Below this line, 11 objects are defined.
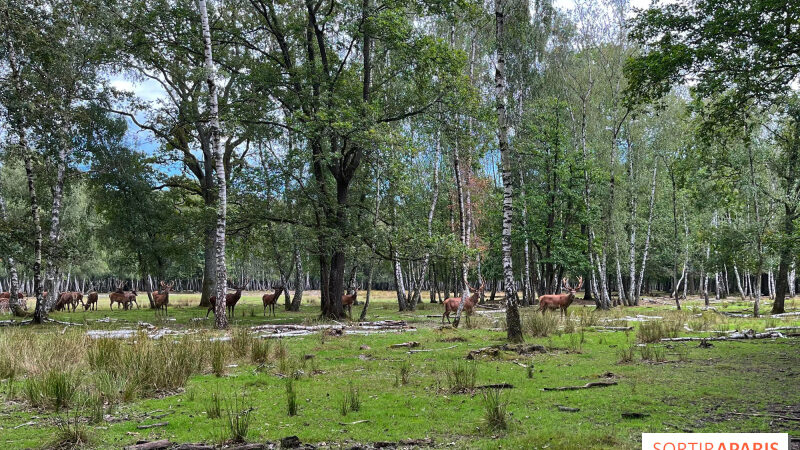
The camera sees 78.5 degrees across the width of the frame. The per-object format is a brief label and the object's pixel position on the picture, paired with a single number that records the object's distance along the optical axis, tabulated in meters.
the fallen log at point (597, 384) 7.17
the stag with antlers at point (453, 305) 18.58
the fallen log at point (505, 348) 10.21
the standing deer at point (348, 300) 23.78
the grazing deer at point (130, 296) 31.25
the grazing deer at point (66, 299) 28.19
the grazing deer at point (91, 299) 30.21
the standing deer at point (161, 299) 25.40
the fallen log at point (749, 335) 12.77
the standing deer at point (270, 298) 23.98
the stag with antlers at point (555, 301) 21.02
